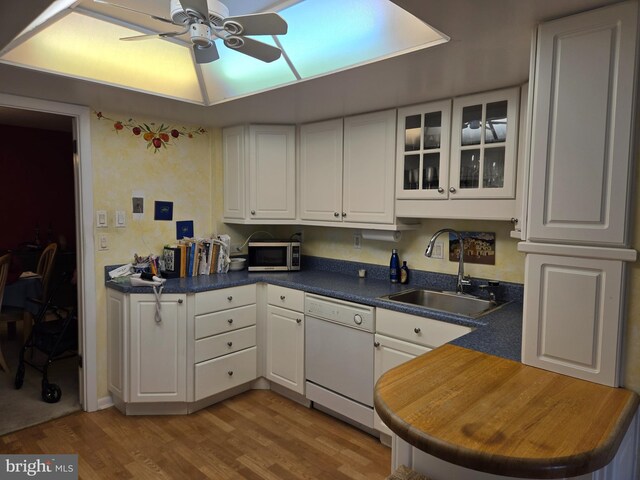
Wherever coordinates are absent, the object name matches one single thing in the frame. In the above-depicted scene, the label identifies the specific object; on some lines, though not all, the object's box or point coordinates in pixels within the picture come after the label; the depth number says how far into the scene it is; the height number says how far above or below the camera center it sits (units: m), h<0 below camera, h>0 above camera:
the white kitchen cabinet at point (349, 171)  2.77 +0.32
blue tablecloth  3.55 -0.73
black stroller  2.98 -0.99
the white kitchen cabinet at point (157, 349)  2.74 -0.92
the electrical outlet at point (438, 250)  2.82 -0.24
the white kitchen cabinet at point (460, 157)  2.23 +0.34
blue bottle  2.99 -0.38
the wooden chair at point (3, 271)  3.23 -0.48
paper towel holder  2.88 -0.14
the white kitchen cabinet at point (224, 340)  2.86 -0.91
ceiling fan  1.48 +0.71
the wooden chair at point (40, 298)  3.70 -0.79
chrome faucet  2.61 -0.37
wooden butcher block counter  0.98 -0.55
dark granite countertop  1.80 -0.50
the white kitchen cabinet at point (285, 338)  2.93 -0.91
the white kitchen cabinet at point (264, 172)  3.31 +0.33
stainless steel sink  2.51 -0.54
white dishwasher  2.53 -0.92
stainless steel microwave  3.36 -0.35
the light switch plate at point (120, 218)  2.99 -0.05
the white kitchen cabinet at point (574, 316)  1.32 -0.33
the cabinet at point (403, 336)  2.16 -0.67
